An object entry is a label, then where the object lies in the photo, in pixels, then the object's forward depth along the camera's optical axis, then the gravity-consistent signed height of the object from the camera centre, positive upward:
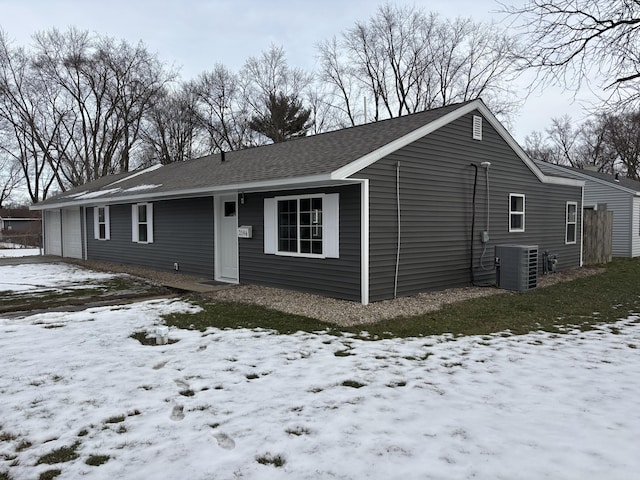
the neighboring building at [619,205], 17.34 +0.71
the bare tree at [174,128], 30.84 +7.07
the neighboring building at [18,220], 37.29 +0.62
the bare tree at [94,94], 28.59 +9.08
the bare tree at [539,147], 42.84 +7.59
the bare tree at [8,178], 35.81 +4.36
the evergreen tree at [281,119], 28.88 +7.05
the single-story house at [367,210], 7.92 +0.32
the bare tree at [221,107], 30.59 +8.33
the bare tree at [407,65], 28.12 +10.65
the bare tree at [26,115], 27.84 +7.52
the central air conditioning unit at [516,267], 9.37 -0.93
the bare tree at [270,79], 30.02 +10.13
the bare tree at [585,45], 8.41 +3.50
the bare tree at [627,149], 28.12 +5.21
